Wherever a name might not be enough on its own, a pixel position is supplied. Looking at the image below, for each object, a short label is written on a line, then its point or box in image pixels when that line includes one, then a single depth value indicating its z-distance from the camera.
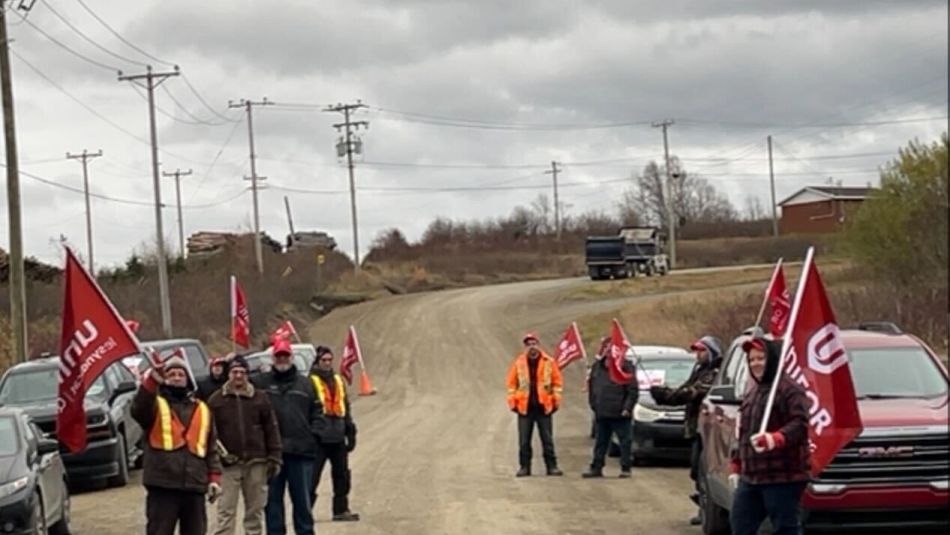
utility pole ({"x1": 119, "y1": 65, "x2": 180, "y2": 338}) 51.09
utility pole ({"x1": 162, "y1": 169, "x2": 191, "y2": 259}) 90.19
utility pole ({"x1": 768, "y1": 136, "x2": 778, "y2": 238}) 102.81
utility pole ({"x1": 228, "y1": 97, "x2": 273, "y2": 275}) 75.04
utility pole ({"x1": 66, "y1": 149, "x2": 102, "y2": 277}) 85.00
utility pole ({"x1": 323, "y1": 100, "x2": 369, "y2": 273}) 85.75
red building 107.50
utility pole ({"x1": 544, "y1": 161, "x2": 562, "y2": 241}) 116.38
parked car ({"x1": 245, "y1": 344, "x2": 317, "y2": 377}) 24.95
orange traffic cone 43.62
